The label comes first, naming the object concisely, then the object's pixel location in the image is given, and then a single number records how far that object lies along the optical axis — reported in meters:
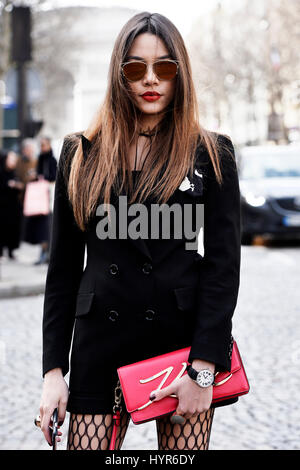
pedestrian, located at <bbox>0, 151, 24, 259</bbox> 13.41
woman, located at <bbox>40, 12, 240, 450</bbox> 2.18
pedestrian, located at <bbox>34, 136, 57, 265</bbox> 12.06
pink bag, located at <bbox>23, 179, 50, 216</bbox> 12.13
